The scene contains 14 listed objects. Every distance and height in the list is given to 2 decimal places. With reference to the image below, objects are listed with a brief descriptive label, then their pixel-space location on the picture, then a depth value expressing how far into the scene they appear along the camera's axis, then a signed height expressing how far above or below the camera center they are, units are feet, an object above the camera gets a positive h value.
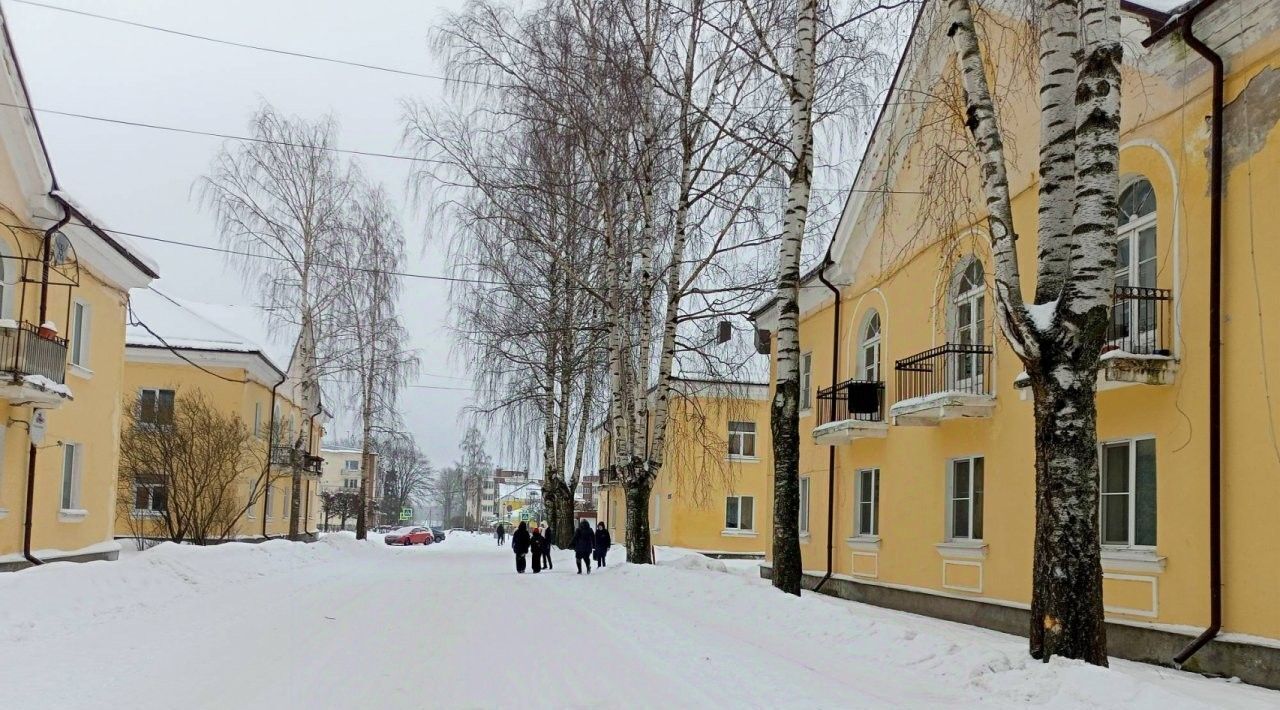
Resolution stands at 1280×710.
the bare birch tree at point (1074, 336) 24.52 +3.09
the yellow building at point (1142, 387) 30.78 +2.73
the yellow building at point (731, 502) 125.08 -7.12
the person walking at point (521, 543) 77.66 -8.12
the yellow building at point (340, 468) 389.60 -13.15
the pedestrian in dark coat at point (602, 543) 78.02 -7.92
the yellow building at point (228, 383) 105.70 +5.48
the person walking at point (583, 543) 75.00 -7.61
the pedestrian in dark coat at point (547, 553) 80.88 -9.13
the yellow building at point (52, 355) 53.21 +4.26
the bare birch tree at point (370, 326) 110.83 +13.53
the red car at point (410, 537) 194.18 -19.86
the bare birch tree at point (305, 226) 100.83 +21.68
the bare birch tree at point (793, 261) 43.29 +8.56
